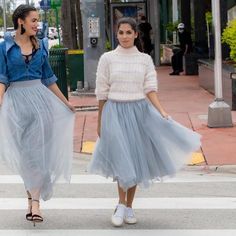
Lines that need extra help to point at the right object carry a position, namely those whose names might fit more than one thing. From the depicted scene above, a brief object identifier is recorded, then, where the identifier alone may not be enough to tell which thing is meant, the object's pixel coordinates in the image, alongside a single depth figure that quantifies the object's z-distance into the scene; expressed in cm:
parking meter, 1526
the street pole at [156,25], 2495
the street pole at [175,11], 2879
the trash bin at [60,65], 1367
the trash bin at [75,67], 1669
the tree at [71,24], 2216
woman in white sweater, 562
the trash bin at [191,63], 2090
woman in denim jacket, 568
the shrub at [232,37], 1264
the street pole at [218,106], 1089
